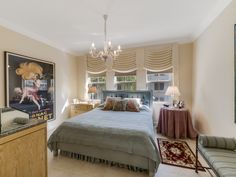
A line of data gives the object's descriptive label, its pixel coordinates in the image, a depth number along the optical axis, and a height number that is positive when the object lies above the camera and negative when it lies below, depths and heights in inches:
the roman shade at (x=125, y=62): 194.1 +33.3
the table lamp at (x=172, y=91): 153.2 -4.8
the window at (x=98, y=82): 214.7 +6.8
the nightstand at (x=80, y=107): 193.6 -28.4
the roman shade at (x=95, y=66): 211.1 +31.0
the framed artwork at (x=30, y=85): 124.6 +1.6
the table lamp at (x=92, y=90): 198.4 -4.7
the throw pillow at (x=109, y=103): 157.2 -18.1
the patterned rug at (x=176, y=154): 98.0 -51.5
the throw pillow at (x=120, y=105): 153.0 -19.7
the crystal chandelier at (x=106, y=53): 110.7 +26.5
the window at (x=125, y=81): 197.3 +7.7
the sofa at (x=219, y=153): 58.3 -32.5
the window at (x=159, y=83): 183.6 +4.5
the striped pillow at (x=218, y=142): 74.3 -29.0
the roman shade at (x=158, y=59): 177.9 +34.9
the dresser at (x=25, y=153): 47.9 -24.8
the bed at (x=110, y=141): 84.9 -34.8
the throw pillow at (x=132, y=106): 149.2 -20.2
